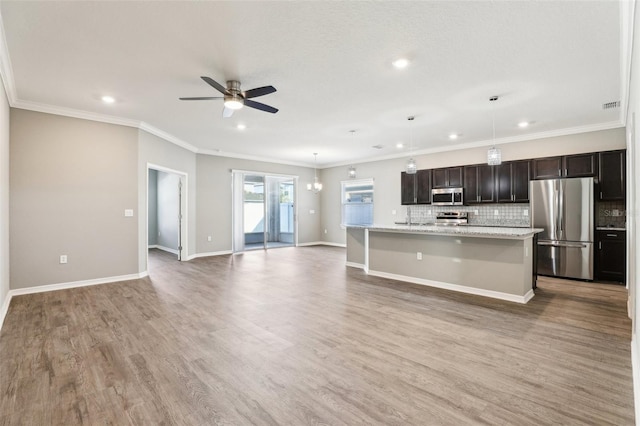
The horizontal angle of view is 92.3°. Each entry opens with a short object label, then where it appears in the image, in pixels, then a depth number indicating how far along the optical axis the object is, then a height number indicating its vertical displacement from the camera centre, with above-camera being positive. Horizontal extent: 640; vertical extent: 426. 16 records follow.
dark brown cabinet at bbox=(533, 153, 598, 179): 5.37 +0.78
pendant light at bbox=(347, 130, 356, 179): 6.77 +0.85
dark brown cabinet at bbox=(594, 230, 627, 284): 5.02 -0.78
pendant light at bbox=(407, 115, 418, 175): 5.21 +0.77
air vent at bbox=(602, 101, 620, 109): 4.40 +1.51
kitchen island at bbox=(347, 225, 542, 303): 4.11 -0.74
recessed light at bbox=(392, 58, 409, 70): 3.17 +1.55
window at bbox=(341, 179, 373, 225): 9.38 +0.29
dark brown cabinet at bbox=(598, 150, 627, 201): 5.08 +0.56
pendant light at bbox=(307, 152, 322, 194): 8.78 +1.13
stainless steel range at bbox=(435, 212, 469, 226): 7.02 -0.19
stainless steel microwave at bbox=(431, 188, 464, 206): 6.93 +0.30
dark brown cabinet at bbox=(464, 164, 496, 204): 6.48 +0.55
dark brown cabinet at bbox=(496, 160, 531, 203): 6.03 +0.56
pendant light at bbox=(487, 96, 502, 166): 4.36 +0.77
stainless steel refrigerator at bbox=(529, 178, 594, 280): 5.23 -0.27
